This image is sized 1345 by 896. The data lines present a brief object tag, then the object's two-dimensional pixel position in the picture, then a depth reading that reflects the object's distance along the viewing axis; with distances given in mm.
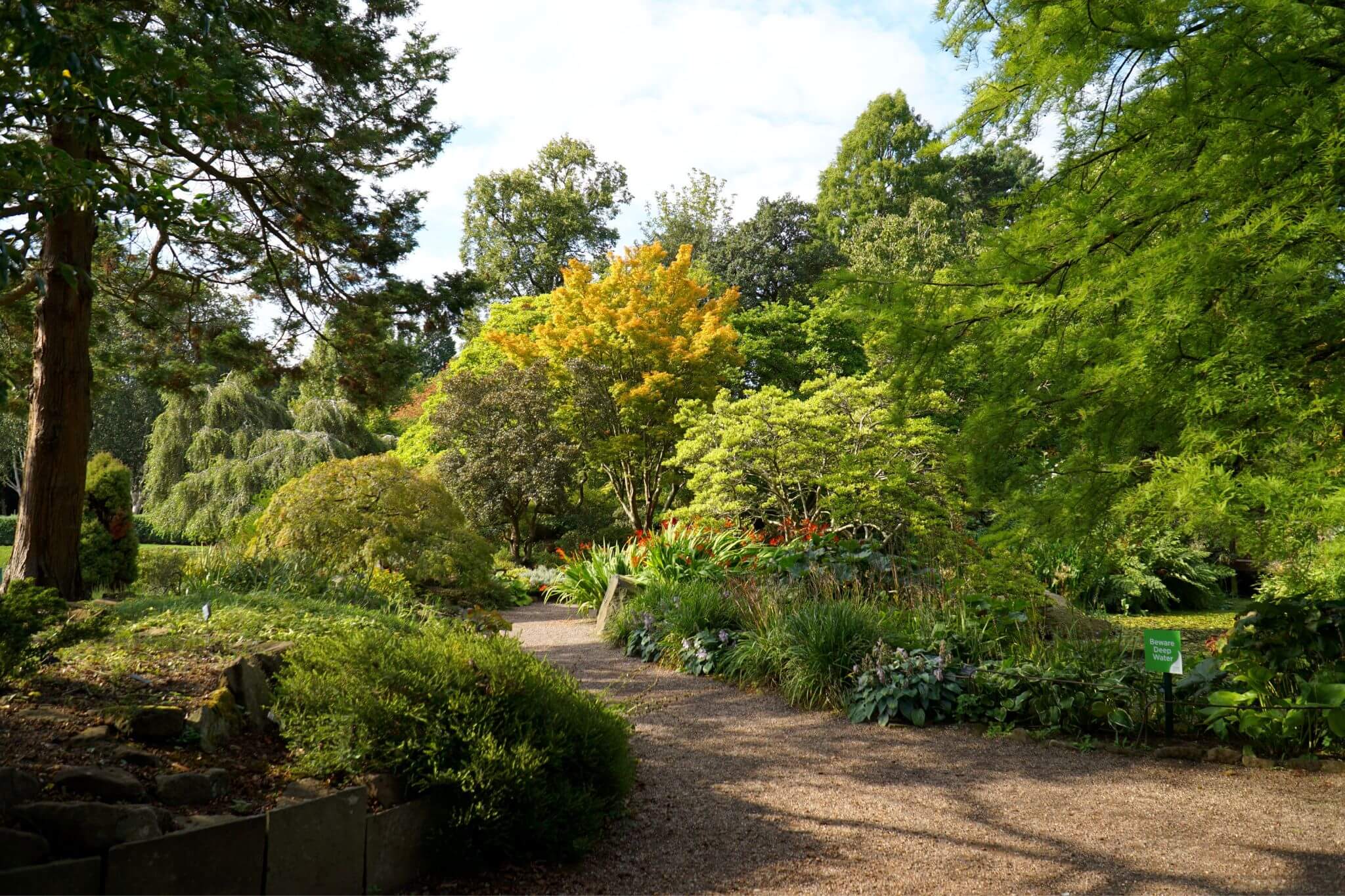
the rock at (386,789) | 3092
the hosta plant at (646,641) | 7355
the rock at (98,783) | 2729
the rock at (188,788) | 2883
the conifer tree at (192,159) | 3188
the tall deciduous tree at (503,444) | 15750
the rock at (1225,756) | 4543
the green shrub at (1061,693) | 5055
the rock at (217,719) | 3385
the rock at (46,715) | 3340
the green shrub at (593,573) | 10234
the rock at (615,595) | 8727
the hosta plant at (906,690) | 5395
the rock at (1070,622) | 7005
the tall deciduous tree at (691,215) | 26203
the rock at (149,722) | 3295
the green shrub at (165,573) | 7702
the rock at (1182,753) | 4625
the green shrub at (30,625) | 3326
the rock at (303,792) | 2980
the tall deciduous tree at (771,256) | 21297
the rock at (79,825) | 2455
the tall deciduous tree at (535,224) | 25766
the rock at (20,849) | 2314
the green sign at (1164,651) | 4621
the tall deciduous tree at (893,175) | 25094
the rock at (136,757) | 3039
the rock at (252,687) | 3680
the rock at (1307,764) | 4348
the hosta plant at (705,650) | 6734
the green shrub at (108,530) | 9242
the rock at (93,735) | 3119
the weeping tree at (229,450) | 19109
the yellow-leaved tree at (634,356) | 15375
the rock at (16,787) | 2574
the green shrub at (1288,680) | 4465
